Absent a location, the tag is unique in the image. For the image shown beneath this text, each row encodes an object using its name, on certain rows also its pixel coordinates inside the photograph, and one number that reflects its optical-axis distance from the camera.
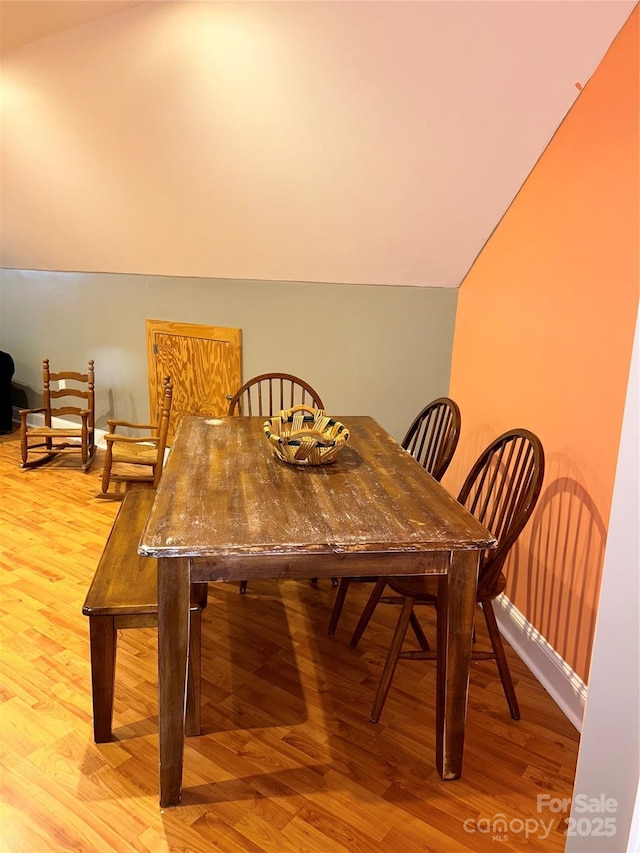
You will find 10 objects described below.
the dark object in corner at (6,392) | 4.58
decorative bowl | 1.94
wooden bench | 1.62
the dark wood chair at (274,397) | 3.40
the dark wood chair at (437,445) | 2.24
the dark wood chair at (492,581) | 1.70
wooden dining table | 1.42
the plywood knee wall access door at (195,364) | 3.63
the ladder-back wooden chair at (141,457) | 3.44
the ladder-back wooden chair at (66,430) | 3.87
